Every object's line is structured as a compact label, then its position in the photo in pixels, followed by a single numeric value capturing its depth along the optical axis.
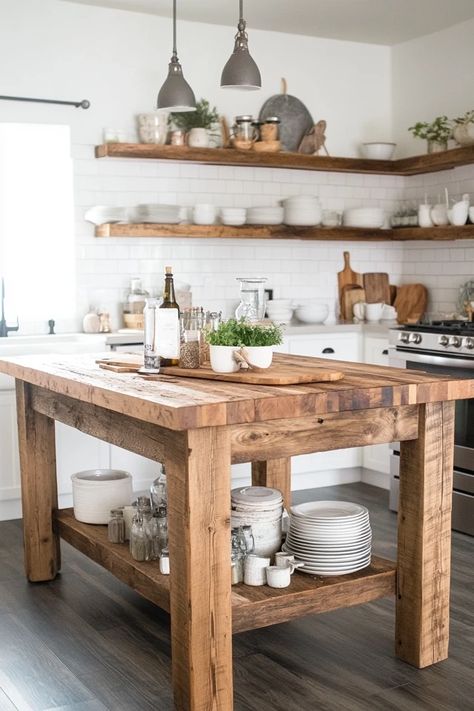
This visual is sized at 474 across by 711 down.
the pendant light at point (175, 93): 4.46
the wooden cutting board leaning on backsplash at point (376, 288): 7.24
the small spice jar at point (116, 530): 3.95
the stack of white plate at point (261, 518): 3.57
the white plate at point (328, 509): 3.72
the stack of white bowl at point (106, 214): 6.05
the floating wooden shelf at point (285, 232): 6.09
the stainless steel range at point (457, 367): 5.20
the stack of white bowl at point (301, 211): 6.63
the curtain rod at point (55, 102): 5.86
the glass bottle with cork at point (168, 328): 3.54
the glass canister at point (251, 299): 3.86
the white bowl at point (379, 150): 7.00
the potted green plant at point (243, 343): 3.45
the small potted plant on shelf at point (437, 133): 6.57
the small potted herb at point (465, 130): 6.19
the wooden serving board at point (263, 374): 3.26
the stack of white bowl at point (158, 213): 6.12
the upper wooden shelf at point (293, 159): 6.05
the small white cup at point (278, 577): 3.35
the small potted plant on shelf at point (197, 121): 6.29
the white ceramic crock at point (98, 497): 4.24
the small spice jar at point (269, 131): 6.51
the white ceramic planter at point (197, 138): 6.26
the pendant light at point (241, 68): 4.29
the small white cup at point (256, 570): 3.38
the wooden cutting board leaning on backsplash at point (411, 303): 7.07
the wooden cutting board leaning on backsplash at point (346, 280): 7.12
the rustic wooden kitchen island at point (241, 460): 2.92
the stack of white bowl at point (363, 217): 6.95
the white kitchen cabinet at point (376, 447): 6.20
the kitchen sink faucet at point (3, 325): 6.02
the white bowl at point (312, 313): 6.73
